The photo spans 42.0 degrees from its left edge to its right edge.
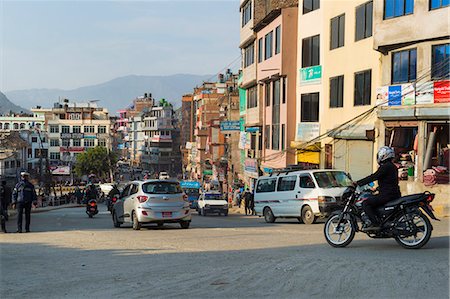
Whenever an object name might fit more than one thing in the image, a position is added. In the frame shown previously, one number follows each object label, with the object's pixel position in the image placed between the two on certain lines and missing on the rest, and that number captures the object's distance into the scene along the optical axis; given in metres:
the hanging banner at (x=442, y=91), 24.27
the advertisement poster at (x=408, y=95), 25.80
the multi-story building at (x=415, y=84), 24.55
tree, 107.00
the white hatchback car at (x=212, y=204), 38.91
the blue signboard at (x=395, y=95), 26.77
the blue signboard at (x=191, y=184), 63.34
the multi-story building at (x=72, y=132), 124.75
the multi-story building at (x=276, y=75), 40.22
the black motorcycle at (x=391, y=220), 10.85
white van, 21.14
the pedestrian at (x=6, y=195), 18.88
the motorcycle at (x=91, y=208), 27.91
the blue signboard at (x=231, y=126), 55.88
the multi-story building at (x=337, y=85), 31.06
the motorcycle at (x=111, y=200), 26.05
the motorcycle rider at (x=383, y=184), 11.23
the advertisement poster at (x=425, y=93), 24.92
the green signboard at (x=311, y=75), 36.78
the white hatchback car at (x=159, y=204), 18.64
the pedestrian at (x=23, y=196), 17.20
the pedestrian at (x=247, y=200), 38.76
